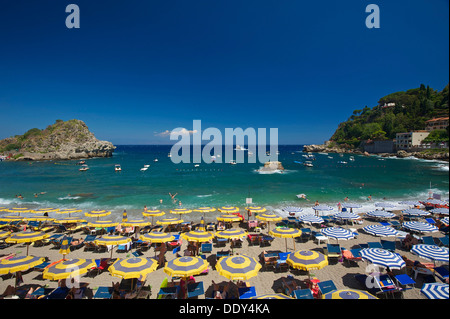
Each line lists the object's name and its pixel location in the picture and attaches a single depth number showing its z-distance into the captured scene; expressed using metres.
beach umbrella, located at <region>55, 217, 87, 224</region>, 15.24
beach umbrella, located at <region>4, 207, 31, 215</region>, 17.77
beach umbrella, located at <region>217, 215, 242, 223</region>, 15.73
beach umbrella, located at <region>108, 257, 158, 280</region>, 7.44
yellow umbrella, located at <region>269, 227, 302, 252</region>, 10.98
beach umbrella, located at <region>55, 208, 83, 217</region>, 17.12
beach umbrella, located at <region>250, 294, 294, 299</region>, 5.94
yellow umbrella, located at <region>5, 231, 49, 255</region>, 11.02
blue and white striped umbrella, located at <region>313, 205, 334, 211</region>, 17.88
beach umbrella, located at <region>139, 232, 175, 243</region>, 10.98
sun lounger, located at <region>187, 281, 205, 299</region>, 7.59
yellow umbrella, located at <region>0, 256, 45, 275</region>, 8.13
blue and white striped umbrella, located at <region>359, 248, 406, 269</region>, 7.92
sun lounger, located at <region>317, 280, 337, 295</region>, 7.60
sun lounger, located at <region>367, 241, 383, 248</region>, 11.16
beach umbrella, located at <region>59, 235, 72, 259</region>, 10.85
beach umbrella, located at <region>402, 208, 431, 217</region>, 16.09
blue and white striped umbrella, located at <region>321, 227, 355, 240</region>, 11.23
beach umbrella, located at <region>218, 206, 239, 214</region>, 17.04
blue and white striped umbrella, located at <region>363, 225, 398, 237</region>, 11.71
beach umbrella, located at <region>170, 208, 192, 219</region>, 17.47
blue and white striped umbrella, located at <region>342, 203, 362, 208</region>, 18.85
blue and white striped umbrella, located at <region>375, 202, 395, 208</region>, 18.44
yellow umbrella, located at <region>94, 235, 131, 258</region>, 10.52
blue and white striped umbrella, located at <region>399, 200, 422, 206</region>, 18.77
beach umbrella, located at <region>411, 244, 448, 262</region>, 8.08
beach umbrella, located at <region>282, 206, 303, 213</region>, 17.36
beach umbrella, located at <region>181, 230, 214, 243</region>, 11.05
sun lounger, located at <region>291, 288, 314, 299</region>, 7.09
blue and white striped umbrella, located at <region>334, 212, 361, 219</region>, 14.82
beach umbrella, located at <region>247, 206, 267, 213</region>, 16.66
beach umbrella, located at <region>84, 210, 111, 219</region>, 16.48
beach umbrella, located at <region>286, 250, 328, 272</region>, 8.01
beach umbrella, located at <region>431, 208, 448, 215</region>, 15.42
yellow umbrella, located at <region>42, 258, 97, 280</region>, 7.78
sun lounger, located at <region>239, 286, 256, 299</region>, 7.45
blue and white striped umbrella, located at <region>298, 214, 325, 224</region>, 14.37
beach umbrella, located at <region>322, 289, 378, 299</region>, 6.04
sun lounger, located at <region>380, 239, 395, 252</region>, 10.98
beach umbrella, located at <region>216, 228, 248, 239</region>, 11.37
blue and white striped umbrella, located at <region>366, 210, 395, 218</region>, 15.49
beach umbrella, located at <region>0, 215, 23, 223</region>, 15.89
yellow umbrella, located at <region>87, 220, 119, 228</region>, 14.28
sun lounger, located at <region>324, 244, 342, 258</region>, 10.65
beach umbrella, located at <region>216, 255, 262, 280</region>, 7.32
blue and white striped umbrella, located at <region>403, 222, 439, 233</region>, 11.77
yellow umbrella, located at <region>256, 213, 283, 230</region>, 14.31
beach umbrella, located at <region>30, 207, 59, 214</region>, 17.56
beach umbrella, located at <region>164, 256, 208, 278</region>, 7.46
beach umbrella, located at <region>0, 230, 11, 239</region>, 12.62
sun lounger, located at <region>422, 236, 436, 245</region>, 11.59
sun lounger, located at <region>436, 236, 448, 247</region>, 11.14
